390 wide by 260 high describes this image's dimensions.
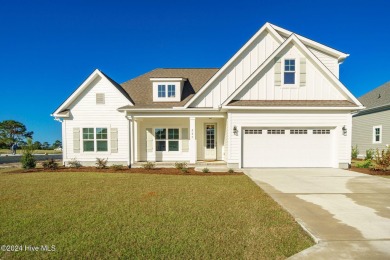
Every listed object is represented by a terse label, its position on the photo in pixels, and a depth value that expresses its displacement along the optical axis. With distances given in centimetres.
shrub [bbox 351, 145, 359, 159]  1992
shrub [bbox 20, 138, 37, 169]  1305
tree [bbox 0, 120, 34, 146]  4694
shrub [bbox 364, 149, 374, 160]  1708
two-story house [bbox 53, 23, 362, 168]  1212
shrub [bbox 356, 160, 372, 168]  1268
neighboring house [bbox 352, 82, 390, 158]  1741
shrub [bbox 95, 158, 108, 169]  1310
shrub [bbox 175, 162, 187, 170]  1187
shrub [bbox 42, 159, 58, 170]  1324
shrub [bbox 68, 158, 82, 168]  1373
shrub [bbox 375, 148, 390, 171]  1112
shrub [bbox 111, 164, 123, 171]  1255
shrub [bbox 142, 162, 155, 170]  1245
